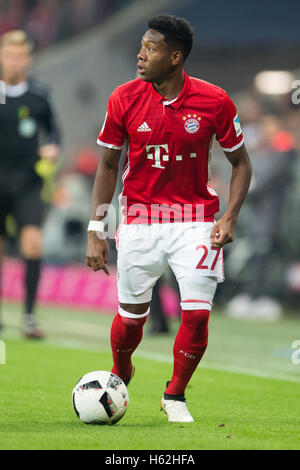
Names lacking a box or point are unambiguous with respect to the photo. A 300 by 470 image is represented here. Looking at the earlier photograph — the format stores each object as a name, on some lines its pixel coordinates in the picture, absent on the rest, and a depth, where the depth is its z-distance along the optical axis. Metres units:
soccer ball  9.28
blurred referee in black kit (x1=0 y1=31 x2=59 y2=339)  17.70
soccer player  9.92
